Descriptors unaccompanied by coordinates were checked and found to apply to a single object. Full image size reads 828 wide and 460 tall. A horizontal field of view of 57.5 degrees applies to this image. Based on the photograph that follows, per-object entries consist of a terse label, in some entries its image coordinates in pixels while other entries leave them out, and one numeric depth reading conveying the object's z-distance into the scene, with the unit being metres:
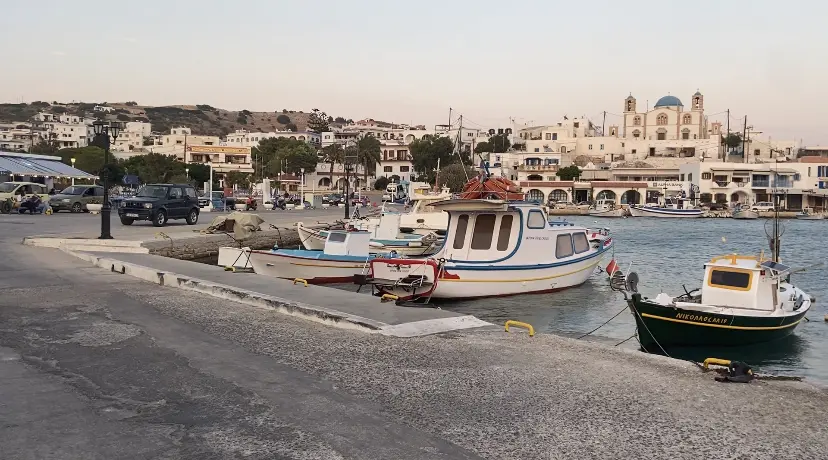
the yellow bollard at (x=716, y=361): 9.01
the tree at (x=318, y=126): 195.25
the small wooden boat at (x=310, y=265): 24.11
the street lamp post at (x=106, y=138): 24.03
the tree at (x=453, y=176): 98.00
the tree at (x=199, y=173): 109.31
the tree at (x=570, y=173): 123.25
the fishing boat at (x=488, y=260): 20.56
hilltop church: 153.50
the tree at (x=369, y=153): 135.00
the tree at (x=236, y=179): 114.88
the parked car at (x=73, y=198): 45.12
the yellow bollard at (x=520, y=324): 11.04
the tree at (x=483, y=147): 153.18
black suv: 33.88
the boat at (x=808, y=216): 96.88
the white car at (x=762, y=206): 99.45
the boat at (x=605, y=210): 100.64
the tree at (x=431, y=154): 128.50
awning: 51.53
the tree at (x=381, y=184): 138.75
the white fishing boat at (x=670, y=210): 96.16
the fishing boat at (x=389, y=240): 29.62
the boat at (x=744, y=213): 95.81
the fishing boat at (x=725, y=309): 15.27
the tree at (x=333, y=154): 129.99
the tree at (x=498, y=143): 151.44
